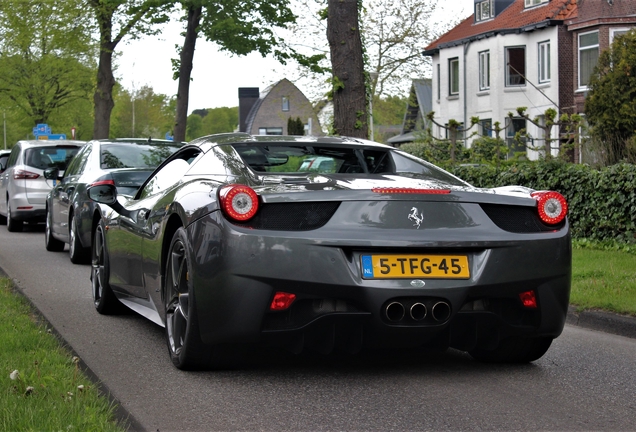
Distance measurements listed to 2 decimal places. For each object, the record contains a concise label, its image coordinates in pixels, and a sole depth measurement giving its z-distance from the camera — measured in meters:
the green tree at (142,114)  99.75
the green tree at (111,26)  27.75
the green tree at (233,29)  26.55
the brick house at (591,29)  37.19
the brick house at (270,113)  109.75
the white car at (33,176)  18.03
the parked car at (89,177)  11.72
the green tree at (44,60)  30.41
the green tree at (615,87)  18.28
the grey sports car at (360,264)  4.95
